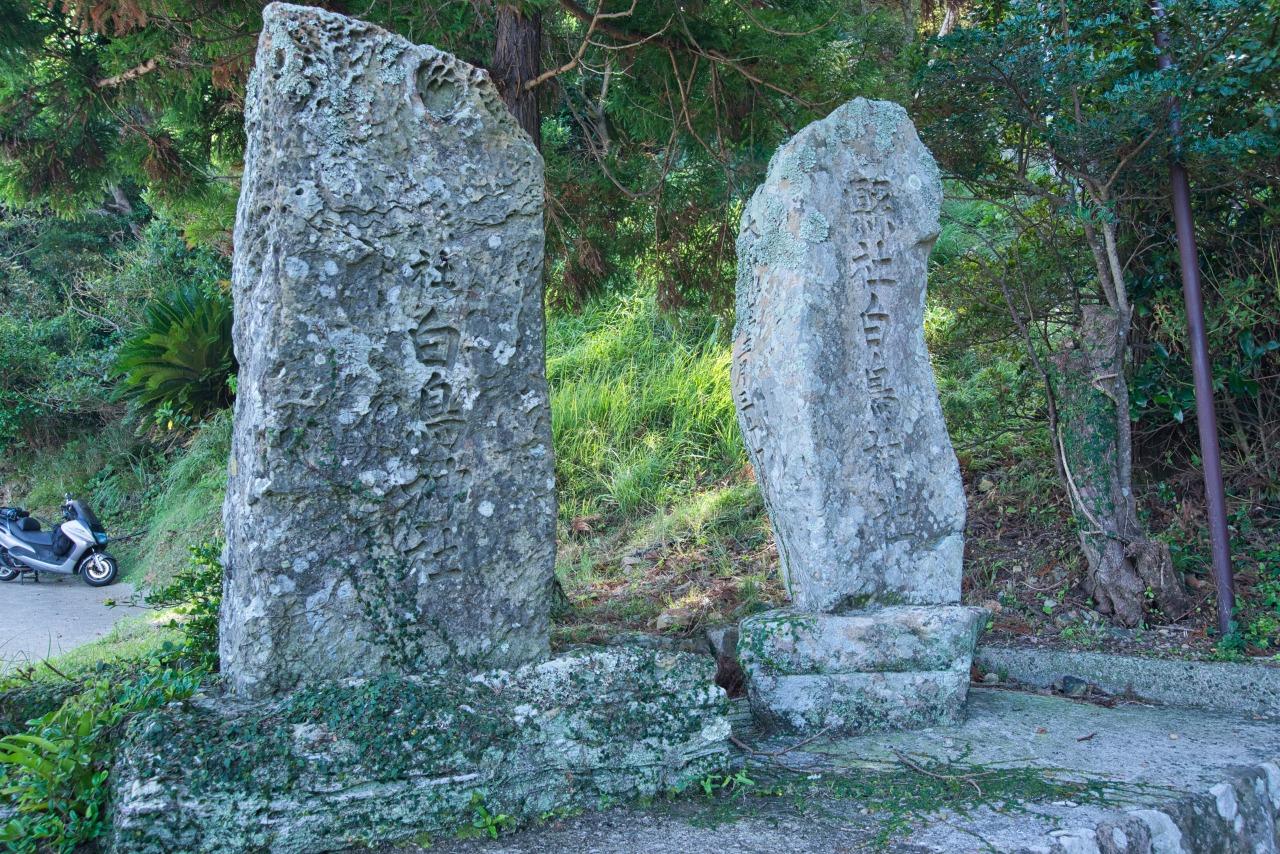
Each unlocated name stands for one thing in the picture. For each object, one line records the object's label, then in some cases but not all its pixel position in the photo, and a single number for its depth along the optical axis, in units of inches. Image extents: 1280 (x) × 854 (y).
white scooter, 348.8
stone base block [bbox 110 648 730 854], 96.9
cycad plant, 291.7
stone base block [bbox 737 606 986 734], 136.1
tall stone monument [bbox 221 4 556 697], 110.3
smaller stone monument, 136.9
